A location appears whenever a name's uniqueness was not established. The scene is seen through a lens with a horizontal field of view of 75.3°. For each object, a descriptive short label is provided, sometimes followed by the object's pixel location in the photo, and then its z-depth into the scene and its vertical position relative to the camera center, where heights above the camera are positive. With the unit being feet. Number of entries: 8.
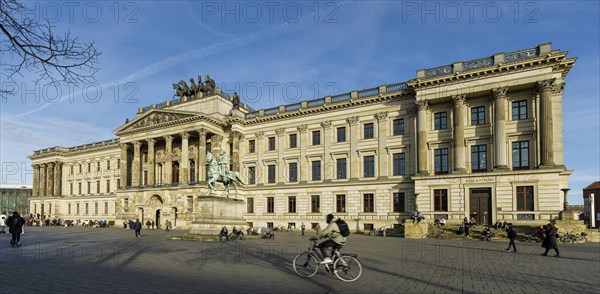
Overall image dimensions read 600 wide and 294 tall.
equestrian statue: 104.94 -0.52
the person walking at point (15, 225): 66.90 -9.36
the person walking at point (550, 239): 61.16 -10.89
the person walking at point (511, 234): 69.31 -11.39
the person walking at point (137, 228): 108.78 -16.09
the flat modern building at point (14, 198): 374.22 -27.05
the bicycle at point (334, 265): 36.83 -9.23
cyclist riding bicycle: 36.88 -6.45
